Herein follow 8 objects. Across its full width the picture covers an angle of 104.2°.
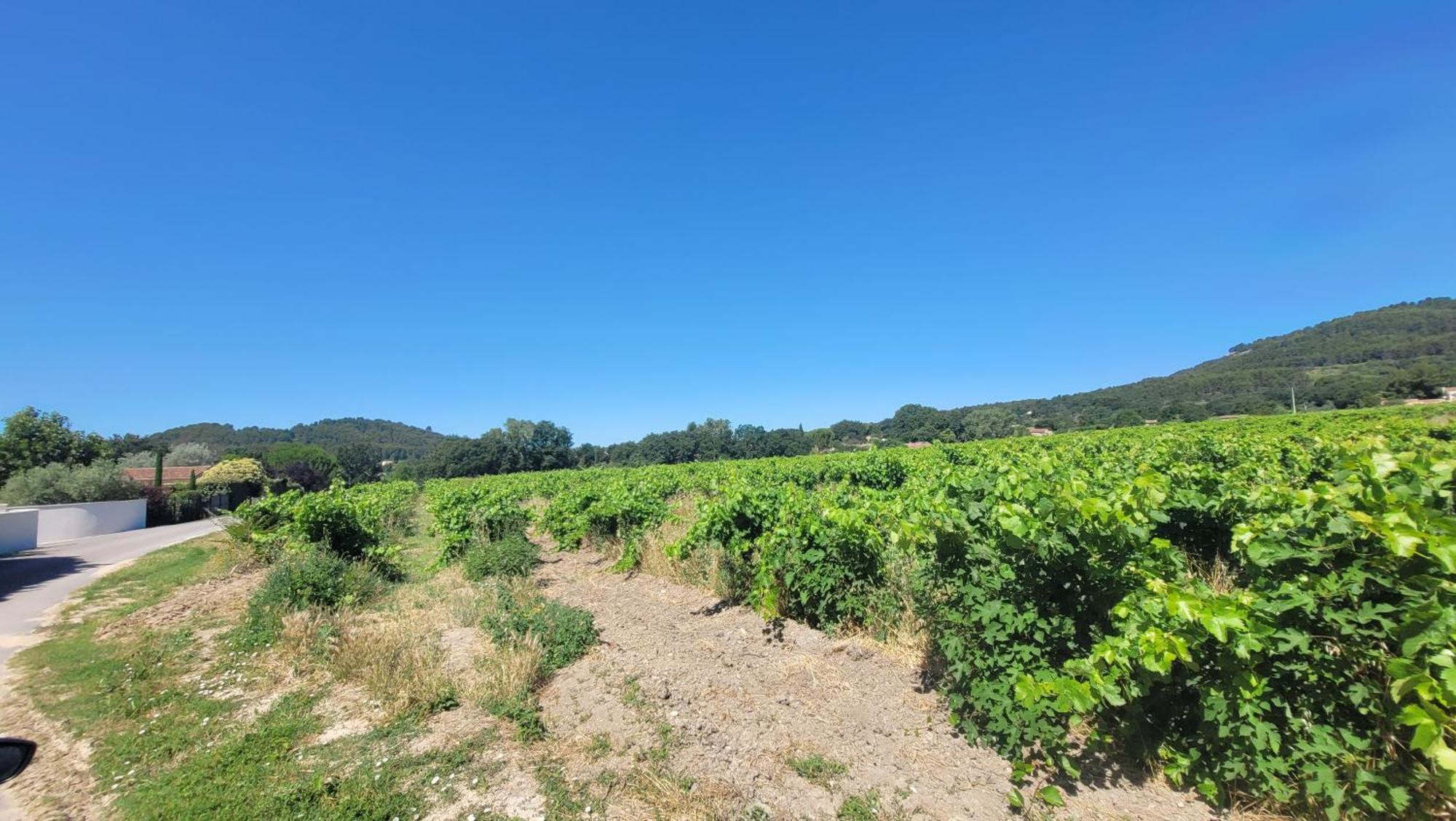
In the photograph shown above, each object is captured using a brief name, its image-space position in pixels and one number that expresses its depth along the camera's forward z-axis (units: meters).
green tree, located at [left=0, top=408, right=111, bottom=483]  34.09
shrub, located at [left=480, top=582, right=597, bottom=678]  5.94
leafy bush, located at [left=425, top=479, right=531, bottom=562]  12.27
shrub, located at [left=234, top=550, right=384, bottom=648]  7.50
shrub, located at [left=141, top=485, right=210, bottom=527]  33.47
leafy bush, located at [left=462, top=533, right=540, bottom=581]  10.18
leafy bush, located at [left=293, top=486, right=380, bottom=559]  10.16
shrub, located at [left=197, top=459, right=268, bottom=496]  44.81
